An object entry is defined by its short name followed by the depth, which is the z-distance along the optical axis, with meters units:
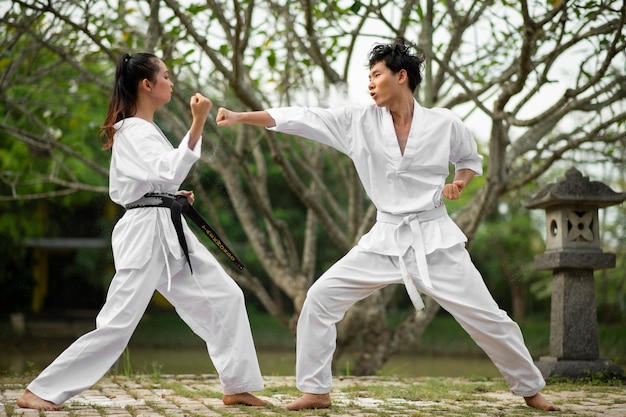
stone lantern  5.51
